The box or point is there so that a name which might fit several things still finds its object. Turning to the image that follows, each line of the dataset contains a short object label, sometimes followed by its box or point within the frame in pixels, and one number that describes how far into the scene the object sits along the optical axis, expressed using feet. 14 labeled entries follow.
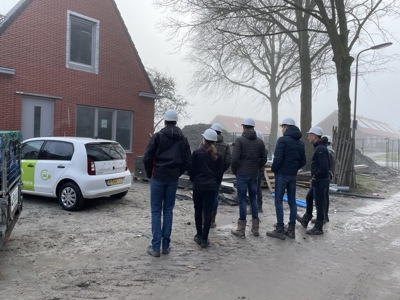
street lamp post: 53.83
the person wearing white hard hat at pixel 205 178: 18.45
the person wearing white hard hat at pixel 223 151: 21.89
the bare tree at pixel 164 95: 76.43
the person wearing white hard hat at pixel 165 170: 17.15
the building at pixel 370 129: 179.42
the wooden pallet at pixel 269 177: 38.15
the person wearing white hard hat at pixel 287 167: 20.93
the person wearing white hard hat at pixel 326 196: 22.40
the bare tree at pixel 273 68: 86.63
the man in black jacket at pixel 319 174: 22.33
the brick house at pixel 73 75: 37.01
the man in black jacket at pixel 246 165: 20.80
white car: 25.13
